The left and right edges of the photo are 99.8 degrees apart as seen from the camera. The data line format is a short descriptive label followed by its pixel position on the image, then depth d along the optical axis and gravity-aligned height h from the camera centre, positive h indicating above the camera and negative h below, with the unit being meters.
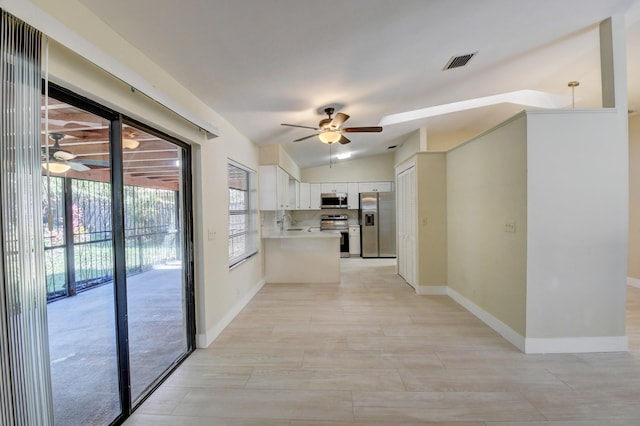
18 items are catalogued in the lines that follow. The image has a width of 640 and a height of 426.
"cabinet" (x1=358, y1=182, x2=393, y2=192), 7.67 +0.64
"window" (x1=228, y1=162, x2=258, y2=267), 3.76 -0.04
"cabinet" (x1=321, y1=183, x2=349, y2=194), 7.75 +0.65
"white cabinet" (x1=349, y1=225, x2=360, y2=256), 7.74 -0.91
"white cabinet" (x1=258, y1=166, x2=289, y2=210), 4.65 +0.41
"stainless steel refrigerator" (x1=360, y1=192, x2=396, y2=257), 7.38 -0.42
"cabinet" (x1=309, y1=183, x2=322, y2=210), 7.82 +0.44
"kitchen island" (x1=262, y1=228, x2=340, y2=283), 4.98 -0.97
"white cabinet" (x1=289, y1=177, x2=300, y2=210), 6.62 +0.43
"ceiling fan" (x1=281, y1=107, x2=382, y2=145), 3.25 +1.01
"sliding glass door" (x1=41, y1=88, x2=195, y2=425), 1.55 -0.27
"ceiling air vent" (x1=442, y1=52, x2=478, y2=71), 2.56 +1.44
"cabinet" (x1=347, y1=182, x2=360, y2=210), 7.73 +0.41
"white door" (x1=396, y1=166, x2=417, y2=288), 4.58 -0.29
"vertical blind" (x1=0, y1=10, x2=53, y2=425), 1.07 -0.07
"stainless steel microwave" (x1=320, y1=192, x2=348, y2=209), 7.66 +0.27
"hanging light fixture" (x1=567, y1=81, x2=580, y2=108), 3.53 +1.60
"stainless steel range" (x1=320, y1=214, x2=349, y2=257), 7.82 -0.46
